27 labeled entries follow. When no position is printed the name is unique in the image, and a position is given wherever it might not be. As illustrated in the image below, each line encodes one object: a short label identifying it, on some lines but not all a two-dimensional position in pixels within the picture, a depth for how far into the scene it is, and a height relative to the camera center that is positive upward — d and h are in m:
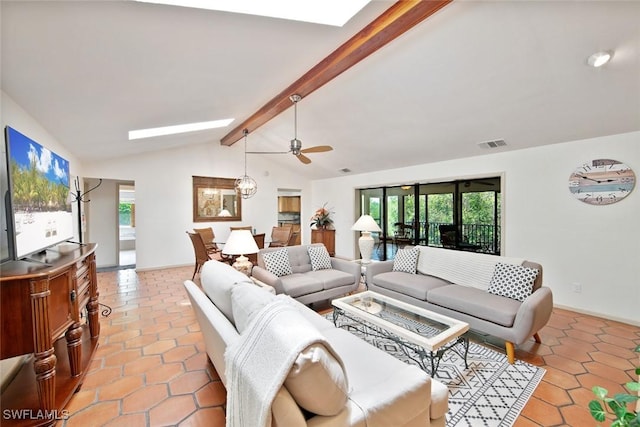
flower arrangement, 7.94 -0.28
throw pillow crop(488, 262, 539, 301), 2.78 -0.79
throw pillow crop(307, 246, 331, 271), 4.24 -0.78
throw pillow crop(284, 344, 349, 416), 1.05 -0.70
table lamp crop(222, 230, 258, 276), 3.05 -0.43
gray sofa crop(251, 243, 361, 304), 3.48 -0.96
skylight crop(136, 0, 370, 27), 1.62 +1.36
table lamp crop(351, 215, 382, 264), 4.60 -0.47
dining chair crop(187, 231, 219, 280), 5.01 -0.79
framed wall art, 6.76 +0.24
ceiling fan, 3.62 +0.82
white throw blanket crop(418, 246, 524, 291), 3.24 -0.76
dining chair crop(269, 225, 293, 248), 6.62 -0.68
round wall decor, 3.35 +0.32
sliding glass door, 4.86 -0.14
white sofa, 1.08 -0.90
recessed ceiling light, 2.32 +1.30
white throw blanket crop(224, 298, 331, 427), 1.05 -0.65
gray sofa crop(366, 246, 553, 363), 2.49 -0.96
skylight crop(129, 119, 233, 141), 4.24 +1.36
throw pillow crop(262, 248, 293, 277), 3.82 -0.77
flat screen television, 1.67 +0.10
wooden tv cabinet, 1.56 -0.74
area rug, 1.87 -1.43
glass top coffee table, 2.14 -1.05
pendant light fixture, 5.66 +0.49
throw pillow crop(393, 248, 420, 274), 3.96 -0.79
